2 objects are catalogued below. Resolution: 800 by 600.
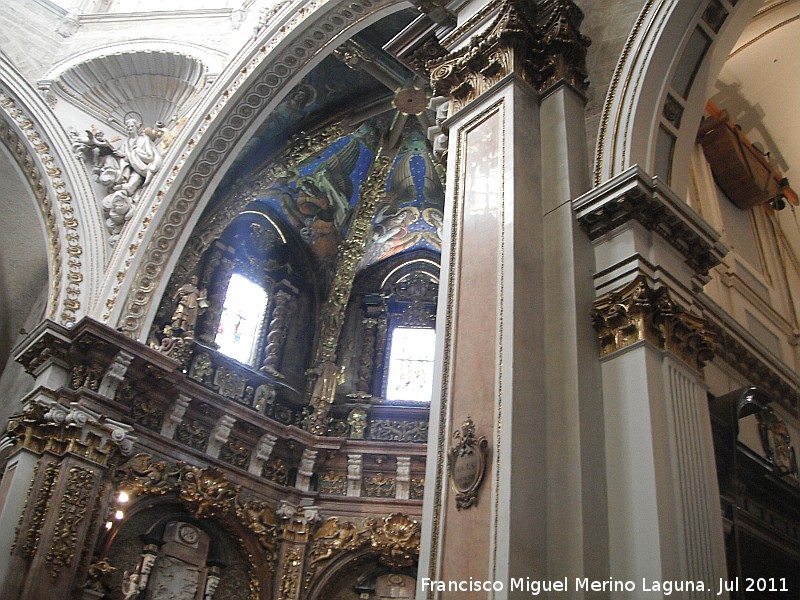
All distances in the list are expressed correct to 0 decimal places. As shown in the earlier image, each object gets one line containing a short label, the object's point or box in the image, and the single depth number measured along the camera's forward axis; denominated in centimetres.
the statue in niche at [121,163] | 1151
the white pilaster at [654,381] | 384
